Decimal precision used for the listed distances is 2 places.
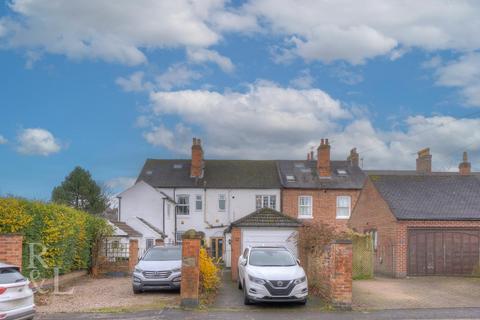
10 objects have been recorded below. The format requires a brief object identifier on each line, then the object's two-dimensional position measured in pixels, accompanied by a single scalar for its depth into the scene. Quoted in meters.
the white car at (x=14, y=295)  10.15
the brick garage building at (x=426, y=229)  25.58
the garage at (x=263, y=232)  22.64
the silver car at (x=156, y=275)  17.70
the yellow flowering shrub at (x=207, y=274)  17.09
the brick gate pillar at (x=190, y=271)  14.69
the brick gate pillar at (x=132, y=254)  26.17
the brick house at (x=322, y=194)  42.81
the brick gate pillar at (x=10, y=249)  15.22
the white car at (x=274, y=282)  14.66
